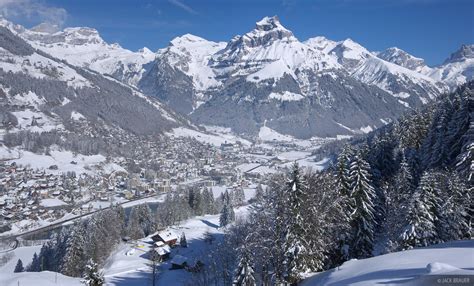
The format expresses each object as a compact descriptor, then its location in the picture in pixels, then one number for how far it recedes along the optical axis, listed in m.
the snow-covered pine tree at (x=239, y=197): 143.16
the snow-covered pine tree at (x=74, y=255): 66.25
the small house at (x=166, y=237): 80.62
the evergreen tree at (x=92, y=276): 31.41
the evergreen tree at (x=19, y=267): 79.38
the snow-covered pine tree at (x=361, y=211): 38.00
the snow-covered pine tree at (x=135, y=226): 89.56
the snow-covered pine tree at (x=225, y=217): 99.38
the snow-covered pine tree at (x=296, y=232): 31.12
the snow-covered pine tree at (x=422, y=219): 34.22
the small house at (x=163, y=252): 74.44
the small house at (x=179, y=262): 69.25
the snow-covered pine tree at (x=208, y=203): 120.44
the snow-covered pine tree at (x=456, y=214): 35.50
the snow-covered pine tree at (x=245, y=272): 33.97
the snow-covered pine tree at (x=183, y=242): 82.93
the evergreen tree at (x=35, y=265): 79.24
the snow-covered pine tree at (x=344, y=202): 37.50
